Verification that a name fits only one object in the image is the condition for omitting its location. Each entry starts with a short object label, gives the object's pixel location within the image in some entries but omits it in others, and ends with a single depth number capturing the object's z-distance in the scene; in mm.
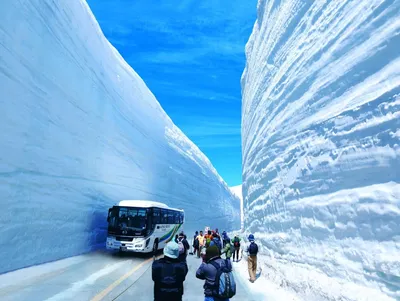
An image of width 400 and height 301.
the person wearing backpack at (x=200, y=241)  13952
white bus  12938
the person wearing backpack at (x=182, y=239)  10612
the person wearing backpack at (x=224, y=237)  13948
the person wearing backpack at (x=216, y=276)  3520
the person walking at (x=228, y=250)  9405
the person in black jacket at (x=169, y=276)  3271
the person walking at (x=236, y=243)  13408
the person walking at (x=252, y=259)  8672
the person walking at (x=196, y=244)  14820
